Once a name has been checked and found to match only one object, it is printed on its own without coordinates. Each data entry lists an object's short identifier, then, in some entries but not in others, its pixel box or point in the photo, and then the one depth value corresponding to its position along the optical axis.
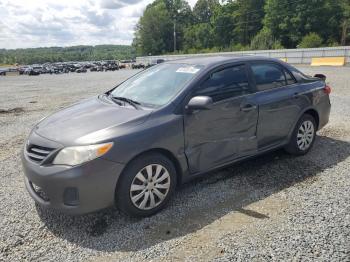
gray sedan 3.17
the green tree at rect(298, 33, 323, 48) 49.74
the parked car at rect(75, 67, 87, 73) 53.70
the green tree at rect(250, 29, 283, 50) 57.00
